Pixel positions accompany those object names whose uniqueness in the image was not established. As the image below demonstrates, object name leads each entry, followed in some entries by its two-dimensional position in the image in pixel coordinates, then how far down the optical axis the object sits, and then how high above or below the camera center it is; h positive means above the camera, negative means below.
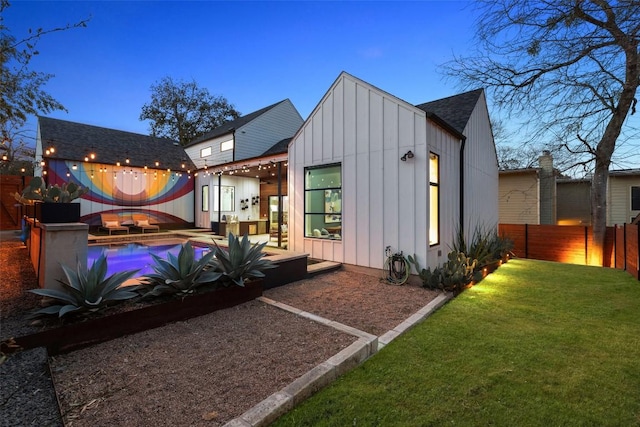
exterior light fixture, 5.64 +1.14
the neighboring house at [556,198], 13.16 +0.78
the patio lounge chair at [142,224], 12.86 -0.44
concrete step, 6.24 -1.19
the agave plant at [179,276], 3.74 -0.83
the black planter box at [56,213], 3.74 +0.02
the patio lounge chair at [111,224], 11.98 -0.42
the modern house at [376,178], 5.75 +0.83
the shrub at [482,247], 7.15 -0.92
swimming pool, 6.32 -1.10
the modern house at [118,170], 12.04 +1.97
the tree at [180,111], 26.70 +9.58
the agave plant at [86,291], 2.93 -0.83
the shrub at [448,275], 5.35 -1.16
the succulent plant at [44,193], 4.05 +0.30
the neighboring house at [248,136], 15.13 +4.30
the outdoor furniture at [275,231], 11.88 -0.77
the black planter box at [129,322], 2.72 -1.20
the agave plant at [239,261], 4.40 -0.74
